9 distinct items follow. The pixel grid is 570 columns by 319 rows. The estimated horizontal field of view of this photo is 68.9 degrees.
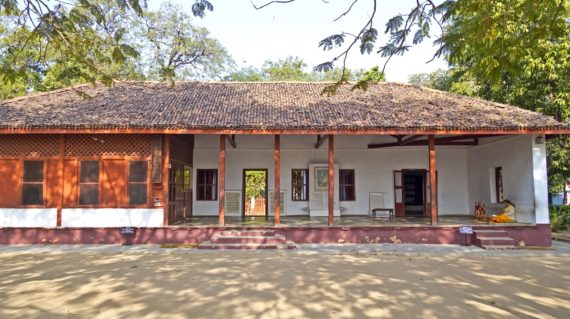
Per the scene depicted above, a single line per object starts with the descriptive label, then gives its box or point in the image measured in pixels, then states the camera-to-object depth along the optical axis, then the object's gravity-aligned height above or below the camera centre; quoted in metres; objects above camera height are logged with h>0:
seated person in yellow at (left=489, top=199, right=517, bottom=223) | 11.18 -0.68
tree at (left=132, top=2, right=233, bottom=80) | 25.45 +9.19
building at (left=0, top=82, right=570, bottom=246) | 10.34 +0.99
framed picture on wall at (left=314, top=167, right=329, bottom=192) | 13.90 +0.40
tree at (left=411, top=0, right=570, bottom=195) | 4.40 +1.70
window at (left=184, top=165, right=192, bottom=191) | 13.14 +0.44
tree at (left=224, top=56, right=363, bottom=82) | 31.80 +9.25
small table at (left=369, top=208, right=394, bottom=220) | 13.10 -0.66
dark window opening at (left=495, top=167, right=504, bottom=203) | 12.89 +0.18
